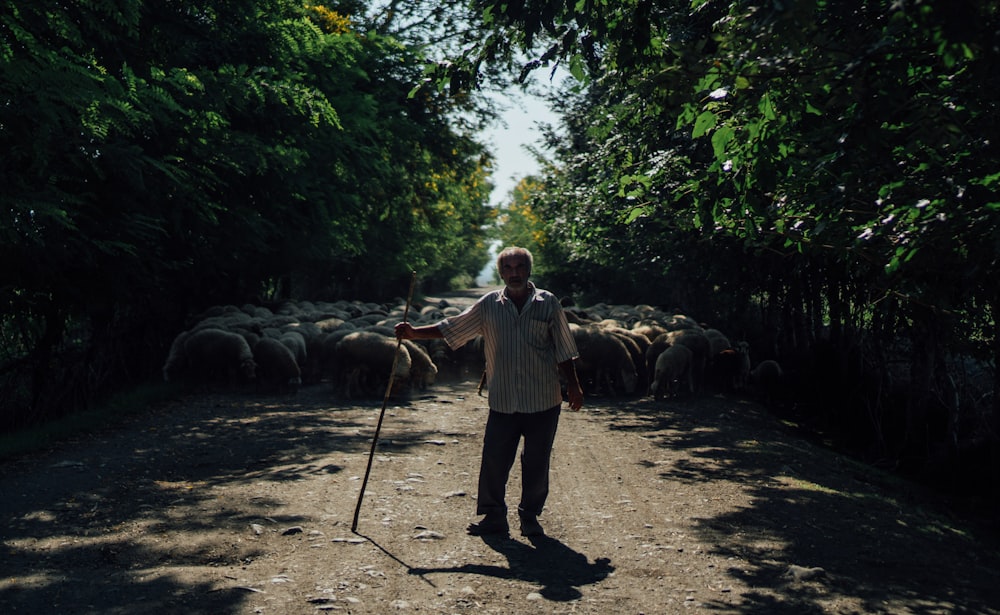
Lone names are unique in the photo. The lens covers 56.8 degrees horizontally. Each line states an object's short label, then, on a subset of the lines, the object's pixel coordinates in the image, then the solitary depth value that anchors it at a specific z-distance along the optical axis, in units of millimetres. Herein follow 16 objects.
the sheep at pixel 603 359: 16312
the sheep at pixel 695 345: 17219
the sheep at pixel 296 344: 16656
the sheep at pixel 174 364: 15117
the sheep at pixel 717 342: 18125
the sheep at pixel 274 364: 15227
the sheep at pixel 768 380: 18375
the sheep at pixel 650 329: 19688
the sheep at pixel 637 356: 17438
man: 6633
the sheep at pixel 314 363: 17367
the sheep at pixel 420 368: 16109
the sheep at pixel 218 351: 14914
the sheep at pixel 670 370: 16109
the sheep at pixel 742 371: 18094
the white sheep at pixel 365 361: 14742
